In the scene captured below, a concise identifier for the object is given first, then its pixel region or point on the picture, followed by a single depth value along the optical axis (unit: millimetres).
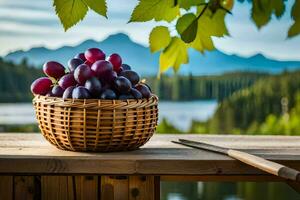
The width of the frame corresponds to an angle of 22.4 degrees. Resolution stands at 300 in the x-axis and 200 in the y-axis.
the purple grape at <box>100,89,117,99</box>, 1135
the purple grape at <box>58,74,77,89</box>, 1173
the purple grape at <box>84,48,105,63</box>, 1208
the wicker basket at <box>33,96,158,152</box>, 1133
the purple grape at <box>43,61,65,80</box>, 1203
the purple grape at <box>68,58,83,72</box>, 1200
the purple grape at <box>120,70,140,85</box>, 1187
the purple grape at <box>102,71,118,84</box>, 1159
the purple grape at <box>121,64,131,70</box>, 1232
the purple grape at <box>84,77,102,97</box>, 1140
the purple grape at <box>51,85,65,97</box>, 1171
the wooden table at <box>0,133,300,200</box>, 1123
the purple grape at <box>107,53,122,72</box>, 1208
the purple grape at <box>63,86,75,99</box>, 1148
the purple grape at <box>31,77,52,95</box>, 1194
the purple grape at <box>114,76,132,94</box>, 1146
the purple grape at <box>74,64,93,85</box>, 1149
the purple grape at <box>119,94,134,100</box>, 1146
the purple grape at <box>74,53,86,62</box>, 1236
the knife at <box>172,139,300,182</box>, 896
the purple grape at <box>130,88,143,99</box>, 1159
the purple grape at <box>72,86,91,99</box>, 1135
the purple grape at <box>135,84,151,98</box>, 1182
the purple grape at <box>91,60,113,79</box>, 1153
